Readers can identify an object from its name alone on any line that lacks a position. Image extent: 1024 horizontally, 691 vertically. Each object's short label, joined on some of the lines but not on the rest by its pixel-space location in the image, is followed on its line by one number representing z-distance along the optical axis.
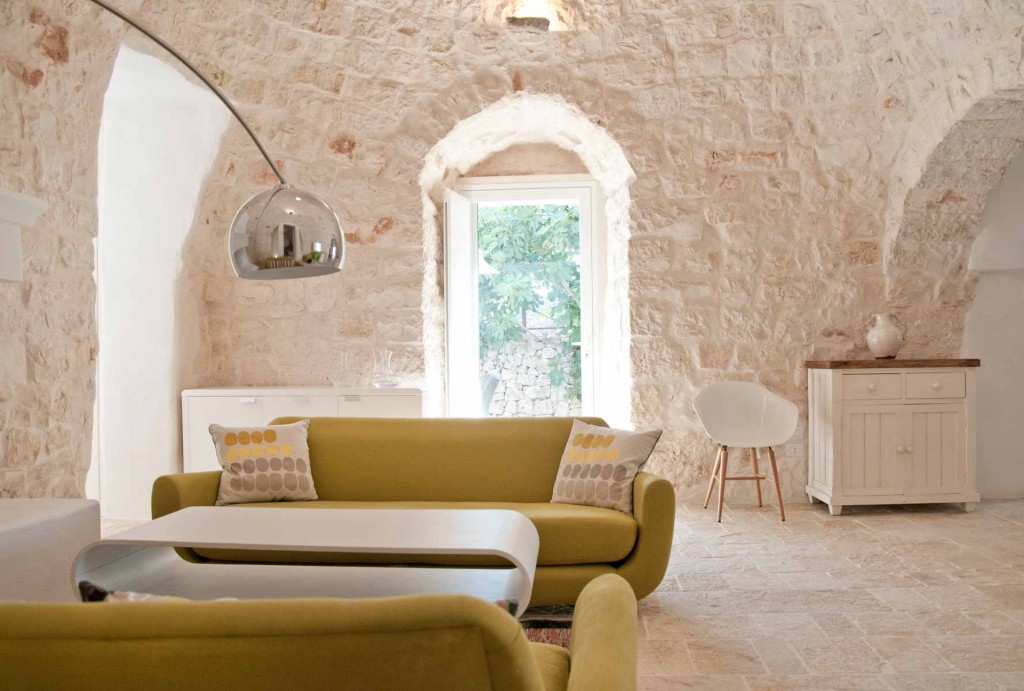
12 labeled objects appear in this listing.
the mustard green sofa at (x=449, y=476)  3.12
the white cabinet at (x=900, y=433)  4.98
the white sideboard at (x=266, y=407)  5.19
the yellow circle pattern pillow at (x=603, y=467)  3.33
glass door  6.41
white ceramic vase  5.14
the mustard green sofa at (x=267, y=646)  0.86
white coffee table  2.40
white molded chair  4.94
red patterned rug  2.83
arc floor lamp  2.20
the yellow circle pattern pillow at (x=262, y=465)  3.54
